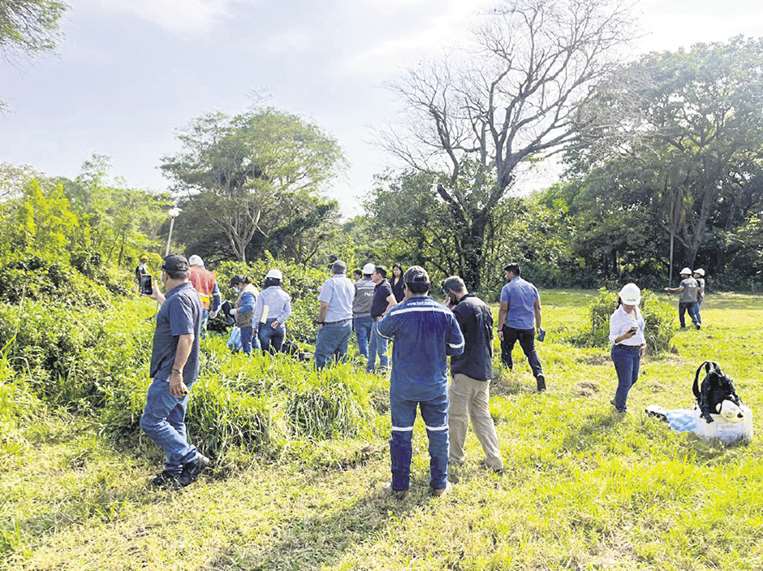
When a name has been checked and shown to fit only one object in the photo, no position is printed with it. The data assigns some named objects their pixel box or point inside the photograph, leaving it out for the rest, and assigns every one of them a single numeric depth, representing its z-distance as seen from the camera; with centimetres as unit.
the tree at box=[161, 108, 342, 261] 2880
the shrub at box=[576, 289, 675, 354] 941
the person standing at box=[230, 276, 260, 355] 752
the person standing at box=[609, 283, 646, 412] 534
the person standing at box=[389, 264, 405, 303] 824
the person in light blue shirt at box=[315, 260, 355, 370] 634
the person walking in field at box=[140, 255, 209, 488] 370
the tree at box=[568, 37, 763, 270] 2389
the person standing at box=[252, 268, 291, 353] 687
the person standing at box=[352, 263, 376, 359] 761
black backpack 488
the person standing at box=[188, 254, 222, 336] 725
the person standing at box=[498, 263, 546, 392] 667
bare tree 1856
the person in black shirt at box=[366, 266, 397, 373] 703
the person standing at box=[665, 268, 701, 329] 1198
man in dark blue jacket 363
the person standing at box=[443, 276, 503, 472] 417
